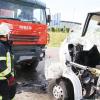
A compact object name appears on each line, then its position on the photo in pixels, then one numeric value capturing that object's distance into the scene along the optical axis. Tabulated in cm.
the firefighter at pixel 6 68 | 204
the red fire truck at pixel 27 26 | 417
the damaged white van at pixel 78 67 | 265
